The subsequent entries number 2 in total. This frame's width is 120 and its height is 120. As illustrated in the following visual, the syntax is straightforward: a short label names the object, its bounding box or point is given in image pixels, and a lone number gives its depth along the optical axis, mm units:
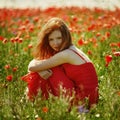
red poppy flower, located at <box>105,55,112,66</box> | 4760
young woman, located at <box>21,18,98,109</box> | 4586
